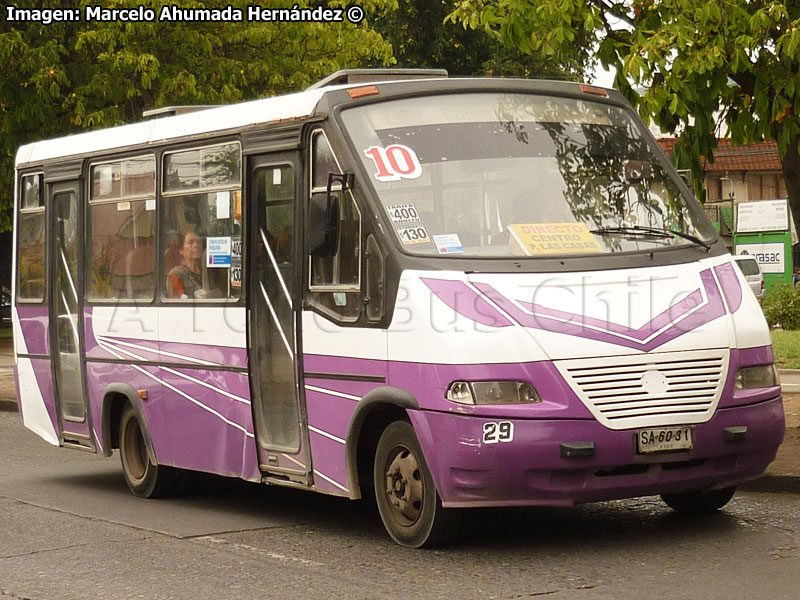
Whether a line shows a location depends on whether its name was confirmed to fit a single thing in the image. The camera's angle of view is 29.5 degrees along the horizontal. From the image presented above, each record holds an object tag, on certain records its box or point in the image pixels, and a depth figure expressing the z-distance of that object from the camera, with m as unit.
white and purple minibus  7.62
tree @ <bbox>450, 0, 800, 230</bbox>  10.22
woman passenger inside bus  10.19
